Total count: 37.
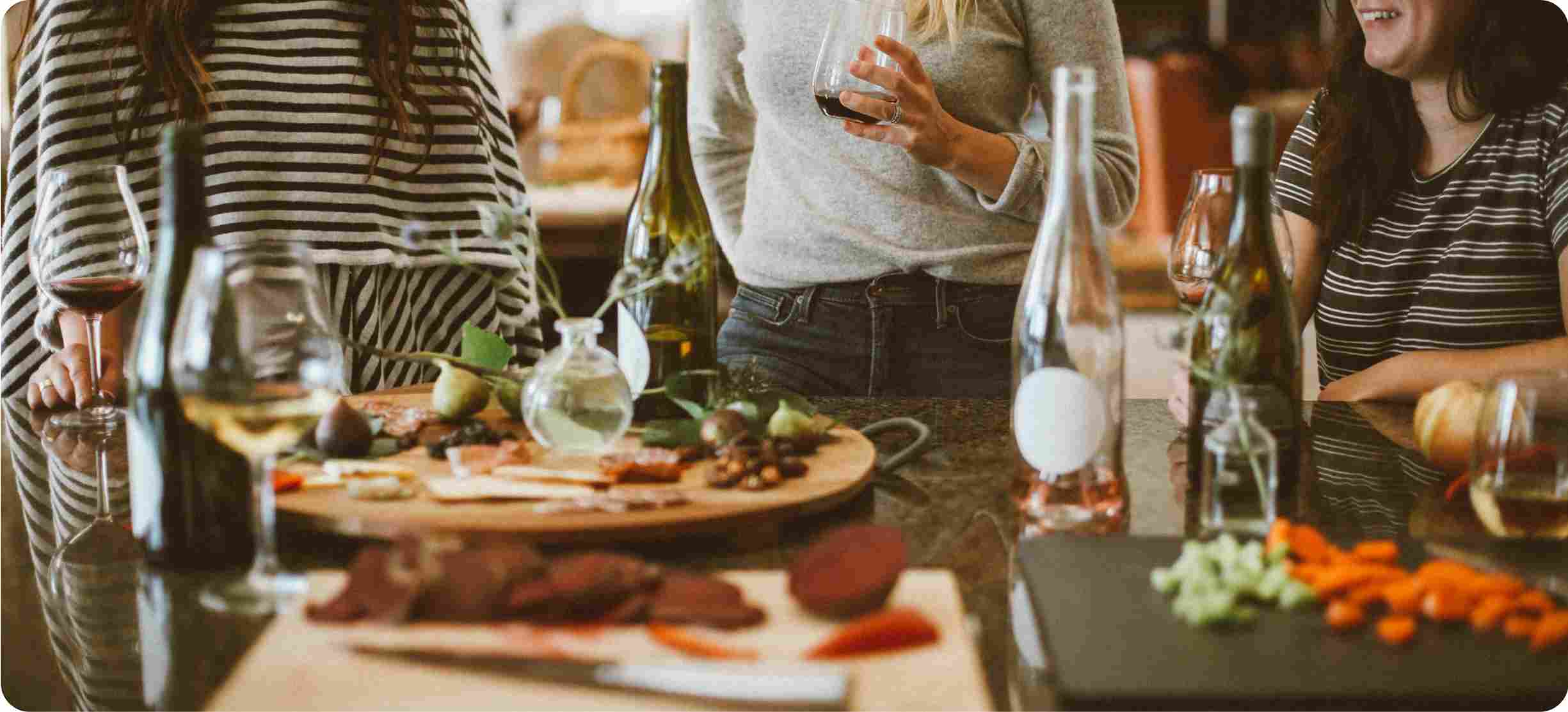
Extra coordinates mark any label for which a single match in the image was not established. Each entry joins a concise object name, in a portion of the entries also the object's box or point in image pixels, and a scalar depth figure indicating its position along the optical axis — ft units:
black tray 2.10
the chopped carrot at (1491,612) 2.32
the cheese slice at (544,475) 3.18
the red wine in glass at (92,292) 4.04
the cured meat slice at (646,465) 3.26
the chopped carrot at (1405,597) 2.37
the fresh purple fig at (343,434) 3.46
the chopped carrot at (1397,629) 2.26
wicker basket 12.98
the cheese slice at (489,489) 3.03
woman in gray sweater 5.20
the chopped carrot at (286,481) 3.11
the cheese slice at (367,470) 3.23
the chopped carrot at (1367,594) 2.40
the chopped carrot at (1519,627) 2.31
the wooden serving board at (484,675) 2.15
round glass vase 3.37
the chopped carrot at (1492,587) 2.40
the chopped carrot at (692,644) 2.27
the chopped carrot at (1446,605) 2.34
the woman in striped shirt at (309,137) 5.10
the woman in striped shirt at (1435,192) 5.24
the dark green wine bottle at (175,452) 2.74
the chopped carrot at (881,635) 2.28
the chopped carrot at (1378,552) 2.65
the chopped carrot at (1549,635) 2.23
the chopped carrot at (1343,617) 2.31
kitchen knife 2.09
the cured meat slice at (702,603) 2.36
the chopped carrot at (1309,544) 2.61
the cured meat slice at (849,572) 2.41
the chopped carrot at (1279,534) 2.69
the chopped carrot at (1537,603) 2.35
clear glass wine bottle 3.00
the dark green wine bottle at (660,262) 3.96
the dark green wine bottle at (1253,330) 2.99
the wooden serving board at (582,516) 2.85
